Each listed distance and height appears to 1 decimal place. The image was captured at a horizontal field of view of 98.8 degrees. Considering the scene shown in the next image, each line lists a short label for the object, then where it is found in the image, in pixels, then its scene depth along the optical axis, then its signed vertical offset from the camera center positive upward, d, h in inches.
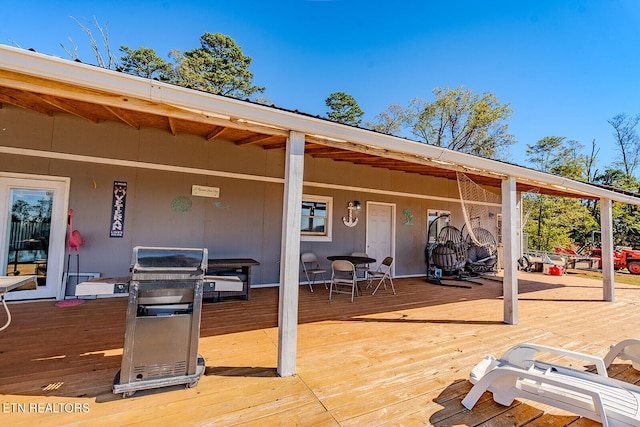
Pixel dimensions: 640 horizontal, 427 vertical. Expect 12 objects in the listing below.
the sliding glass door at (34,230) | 165.9 -6.2
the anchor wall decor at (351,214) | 271.9 +17.6
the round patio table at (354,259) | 221.4 -22.6
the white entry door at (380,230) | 287.6 +2.8
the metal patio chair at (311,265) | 243.2 -32.3
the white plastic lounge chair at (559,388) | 68.4 -42.3
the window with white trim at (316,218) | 254.7 +11.5
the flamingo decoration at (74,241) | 170.1 -12.3
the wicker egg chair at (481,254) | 279.9 -20.6
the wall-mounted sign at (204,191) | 210.5 +27.5
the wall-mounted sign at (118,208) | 188.2 +10.2
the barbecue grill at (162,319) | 80.5 -28.6
